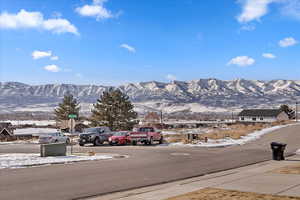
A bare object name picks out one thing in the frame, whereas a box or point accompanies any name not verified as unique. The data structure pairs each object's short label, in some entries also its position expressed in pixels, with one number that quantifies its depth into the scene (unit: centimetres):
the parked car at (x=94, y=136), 3747
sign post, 2536
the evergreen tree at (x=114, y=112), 6378
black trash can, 2191
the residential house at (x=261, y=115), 14562
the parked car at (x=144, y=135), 3647
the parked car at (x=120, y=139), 3738
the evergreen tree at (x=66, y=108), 7400
